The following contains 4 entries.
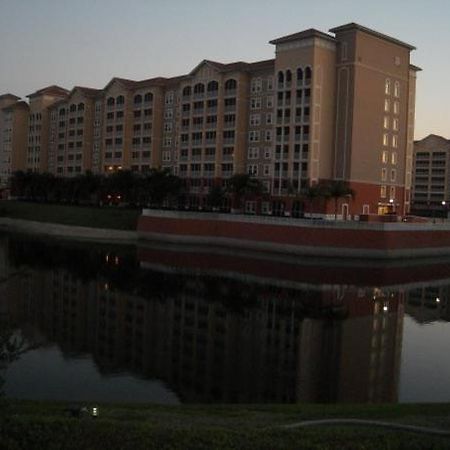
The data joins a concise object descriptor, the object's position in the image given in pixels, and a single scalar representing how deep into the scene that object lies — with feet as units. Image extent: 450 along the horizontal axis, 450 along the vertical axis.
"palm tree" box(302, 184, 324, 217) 198.59
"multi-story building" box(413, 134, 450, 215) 427.33
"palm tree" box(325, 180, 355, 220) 198.29
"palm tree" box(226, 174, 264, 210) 220.64
